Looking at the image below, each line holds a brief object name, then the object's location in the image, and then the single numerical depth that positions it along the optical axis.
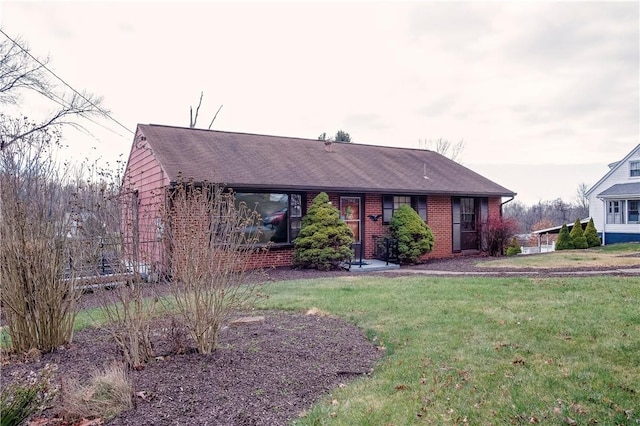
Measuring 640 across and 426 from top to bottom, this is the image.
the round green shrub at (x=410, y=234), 13.62
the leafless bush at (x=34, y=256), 4.43
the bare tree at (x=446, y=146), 39.47
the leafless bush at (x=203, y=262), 4.20
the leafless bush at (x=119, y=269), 4.03
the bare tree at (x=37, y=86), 15.63
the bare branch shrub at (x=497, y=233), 16.30
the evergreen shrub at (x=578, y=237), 22.39
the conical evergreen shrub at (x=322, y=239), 12.06
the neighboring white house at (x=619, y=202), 24.66
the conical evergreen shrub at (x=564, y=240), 22.52
